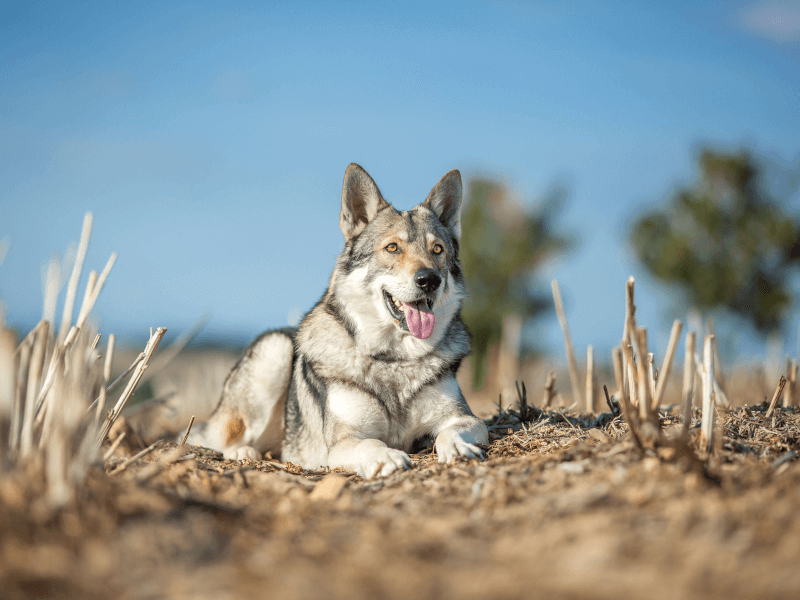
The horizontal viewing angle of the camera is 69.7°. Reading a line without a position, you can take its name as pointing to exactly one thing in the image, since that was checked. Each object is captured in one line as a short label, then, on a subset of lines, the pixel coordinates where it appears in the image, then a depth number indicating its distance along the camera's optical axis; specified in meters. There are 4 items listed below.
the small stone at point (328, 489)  3.29
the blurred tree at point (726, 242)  22.98
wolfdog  4.89
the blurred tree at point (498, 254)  22.55
